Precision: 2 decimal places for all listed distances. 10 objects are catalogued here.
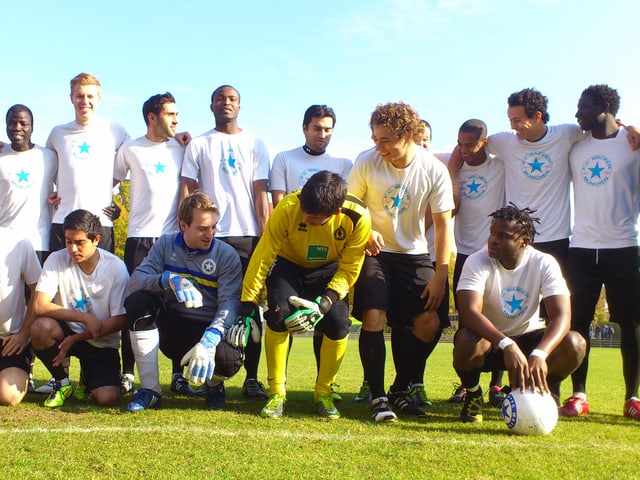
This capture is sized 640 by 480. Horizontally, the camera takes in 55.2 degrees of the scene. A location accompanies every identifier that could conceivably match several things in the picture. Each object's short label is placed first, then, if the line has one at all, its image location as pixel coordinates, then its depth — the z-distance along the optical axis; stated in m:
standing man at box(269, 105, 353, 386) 6.72
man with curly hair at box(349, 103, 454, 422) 5.25
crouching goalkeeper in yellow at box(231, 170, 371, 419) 4.99
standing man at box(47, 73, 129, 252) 6.55
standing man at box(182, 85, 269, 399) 6.47
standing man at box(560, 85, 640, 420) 5.74
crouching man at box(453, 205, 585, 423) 4.86
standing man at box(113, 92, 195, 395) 6.51
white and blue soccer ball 4.42
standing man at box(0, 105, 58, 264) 6.51
